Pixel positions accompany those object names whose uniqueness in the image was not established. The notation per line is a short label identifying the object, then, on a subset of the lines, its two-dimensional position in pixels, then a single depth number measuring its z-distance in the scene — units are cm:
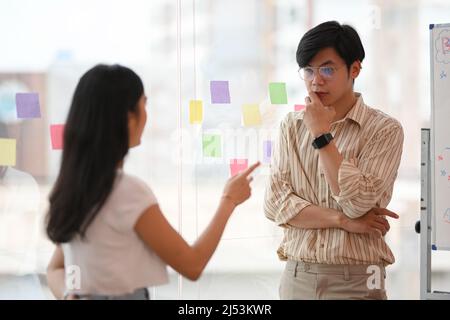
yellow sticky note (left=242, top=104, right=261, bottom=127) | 614
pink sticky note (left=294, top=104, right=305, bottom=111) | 616
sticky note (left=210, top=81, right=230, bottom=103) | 612
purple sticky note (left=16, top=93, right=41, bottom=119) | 591
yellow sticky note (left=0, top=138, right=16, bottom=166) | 591
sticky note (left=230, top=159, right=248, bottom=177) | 612
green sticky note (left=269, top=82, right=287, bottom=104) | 623
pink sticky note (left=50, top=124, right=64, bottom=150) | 589
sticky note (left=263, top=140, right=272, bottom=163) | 614
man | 387
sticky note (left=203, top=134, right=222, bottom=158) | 608
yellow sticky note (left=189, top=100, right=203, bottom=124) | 609
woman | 297
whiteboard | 513
